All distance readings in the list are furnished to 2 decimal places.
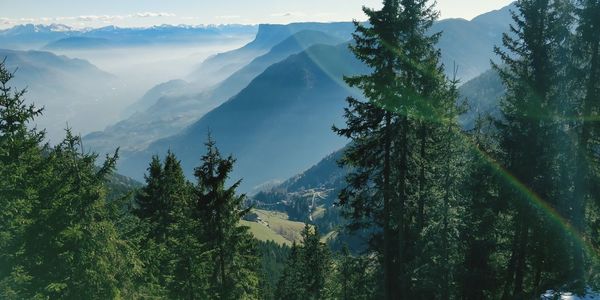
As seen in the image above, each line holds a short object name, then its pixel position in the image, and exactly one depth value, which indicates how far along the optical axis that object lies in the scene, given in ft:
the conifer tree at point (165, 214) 89.71
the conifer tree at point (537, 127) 78.38
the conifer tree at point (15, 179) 58.49
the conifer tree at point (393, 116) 67.72
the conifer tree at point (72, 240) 65.05
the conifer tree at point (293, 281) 173.13
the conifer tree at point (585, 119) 72.69
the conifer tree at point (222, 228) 81.97
